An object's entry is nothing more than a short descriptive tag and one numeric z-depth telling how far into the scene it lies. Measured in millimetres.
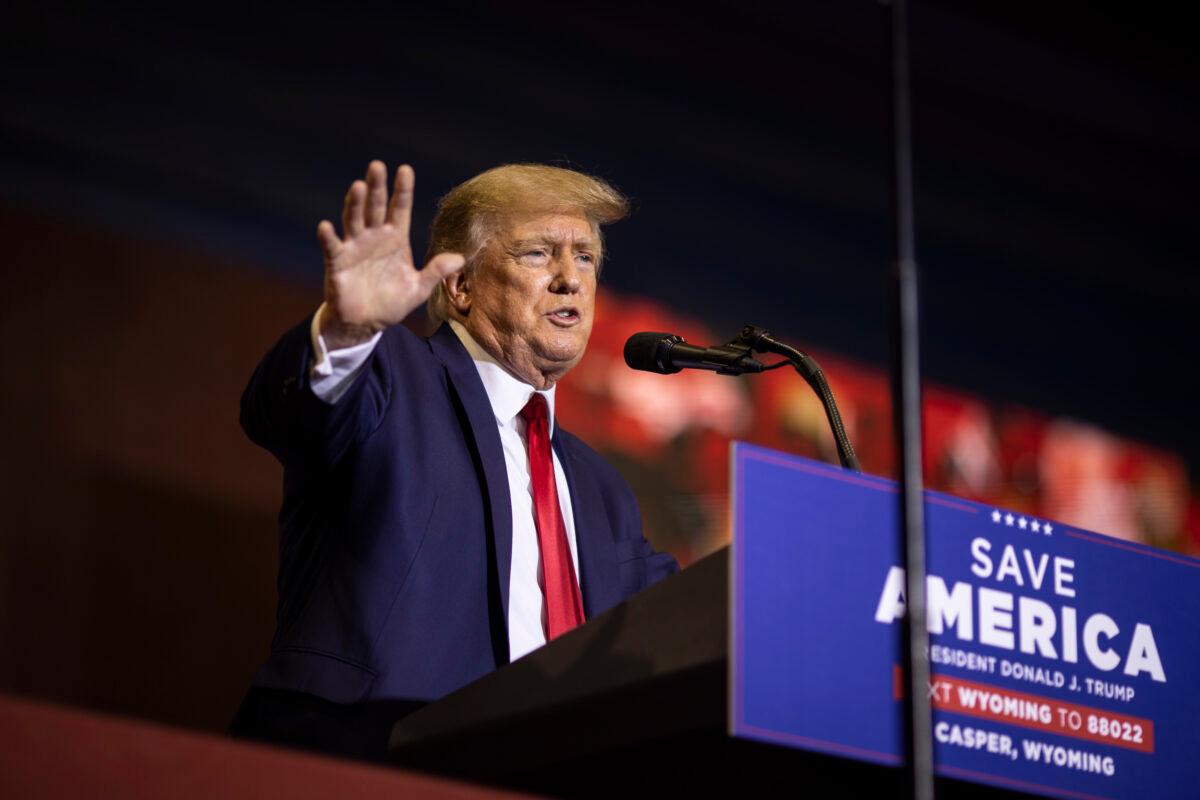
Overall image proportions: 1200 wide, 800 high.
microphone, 8643
